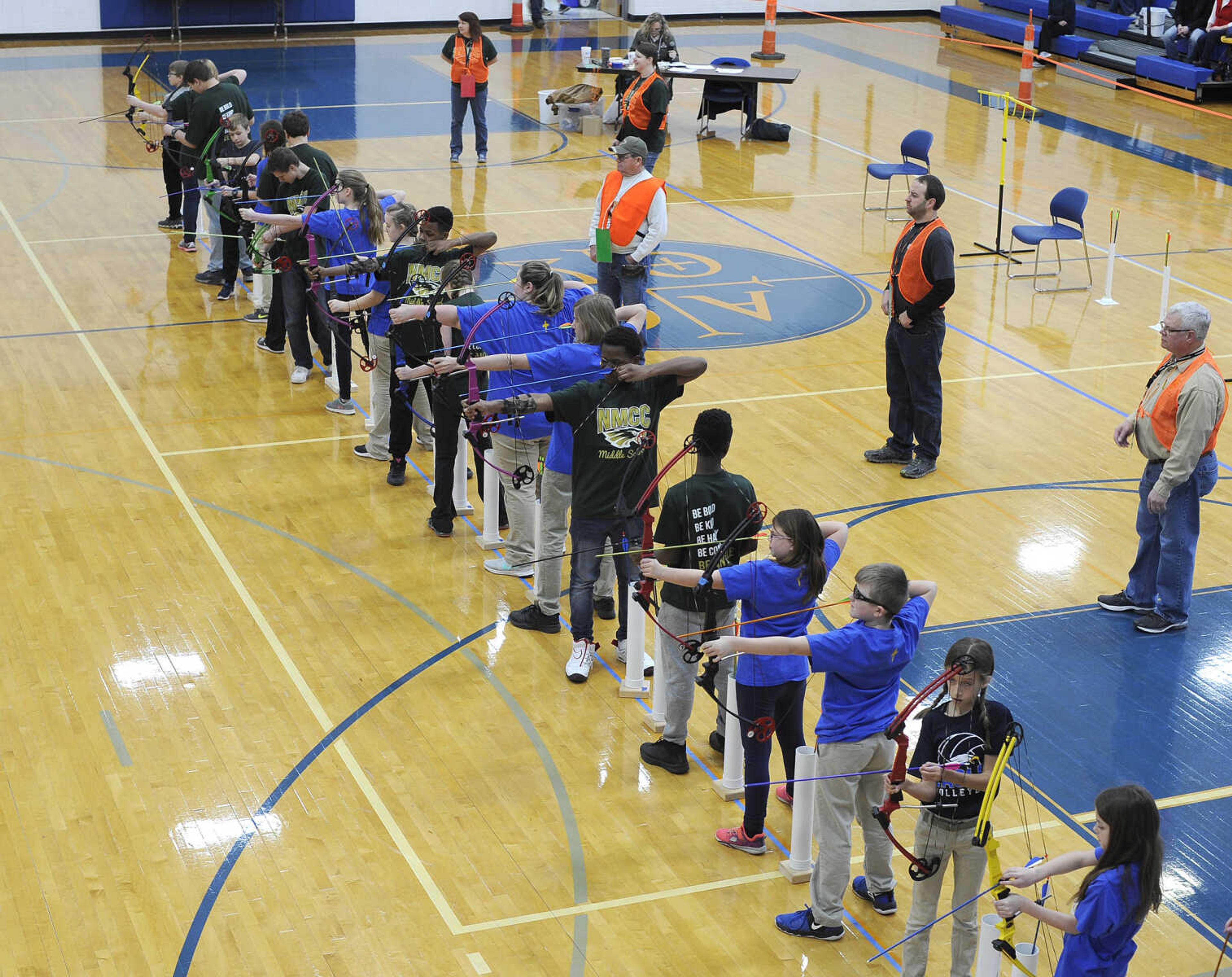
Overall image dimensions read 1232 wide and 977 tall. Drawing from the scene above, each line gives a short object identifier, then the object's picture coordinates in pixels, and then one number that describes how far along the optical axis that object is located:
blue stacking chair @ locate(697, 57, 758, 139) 19.95
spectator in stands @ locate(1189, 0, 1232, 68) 22.11
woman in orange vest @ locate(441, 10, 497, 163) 17.88
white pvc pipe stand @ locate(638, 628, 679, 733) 7.30
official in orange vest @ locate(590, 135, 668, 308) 11.12
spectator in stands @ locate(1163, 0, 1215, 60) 23.27
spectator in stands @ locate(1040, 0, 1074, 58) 25.42
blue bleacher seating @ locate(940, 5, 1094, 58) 25.42
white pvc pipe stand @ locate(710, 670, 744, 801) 6.73
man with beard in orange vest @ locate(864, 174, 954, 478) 9.79
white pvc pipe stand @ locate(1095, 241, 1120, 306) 13.77
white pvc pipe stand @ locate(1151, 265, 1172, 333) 12.45
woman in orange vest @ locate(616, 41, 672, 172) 15.70
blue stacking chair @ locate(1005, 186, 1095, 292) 13.88
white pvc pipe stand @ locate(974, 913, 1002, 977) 5.02
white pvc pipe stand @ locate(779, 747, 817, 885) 6.01
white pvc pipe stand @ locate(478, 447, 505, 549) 8.95
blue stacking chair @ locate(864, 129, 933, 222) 16.30
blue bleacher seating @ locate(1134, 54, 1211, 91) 22.56
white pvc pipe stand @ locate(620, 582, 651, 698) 7.47
